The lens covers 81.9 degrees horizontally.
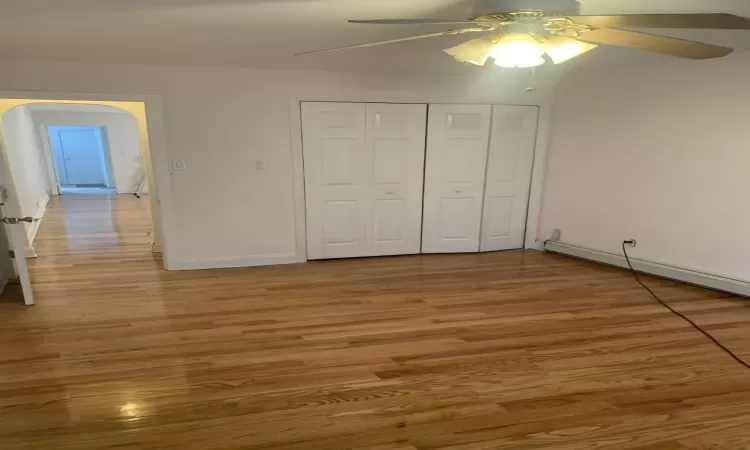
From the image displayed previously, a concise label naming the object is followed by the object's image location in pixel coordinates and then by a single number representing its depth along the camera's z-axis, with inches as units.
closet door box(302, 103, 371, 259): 183.8
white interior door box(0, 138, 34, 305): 138.6
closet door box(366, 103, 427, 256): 190.5
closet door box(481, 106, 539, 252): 202.5
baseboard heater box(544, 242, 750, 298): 155.4
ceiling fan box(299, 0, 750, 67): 68.7
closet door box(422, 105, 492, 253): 196.5
